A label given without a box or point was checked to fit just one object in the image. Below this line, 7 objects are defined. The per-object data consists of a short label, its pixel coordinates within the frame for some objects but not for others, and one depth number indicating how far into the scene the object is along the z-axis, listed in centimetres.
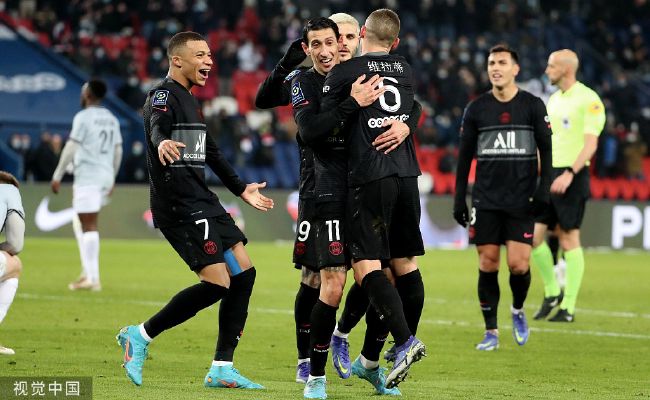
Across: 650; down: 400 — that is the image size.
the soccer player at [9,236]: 1551
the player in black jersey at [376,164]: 1324
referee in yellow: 2256
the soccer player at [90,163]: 2637
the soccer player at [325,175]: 1308
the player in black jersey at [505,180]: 1887
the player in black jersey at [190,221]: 1384
